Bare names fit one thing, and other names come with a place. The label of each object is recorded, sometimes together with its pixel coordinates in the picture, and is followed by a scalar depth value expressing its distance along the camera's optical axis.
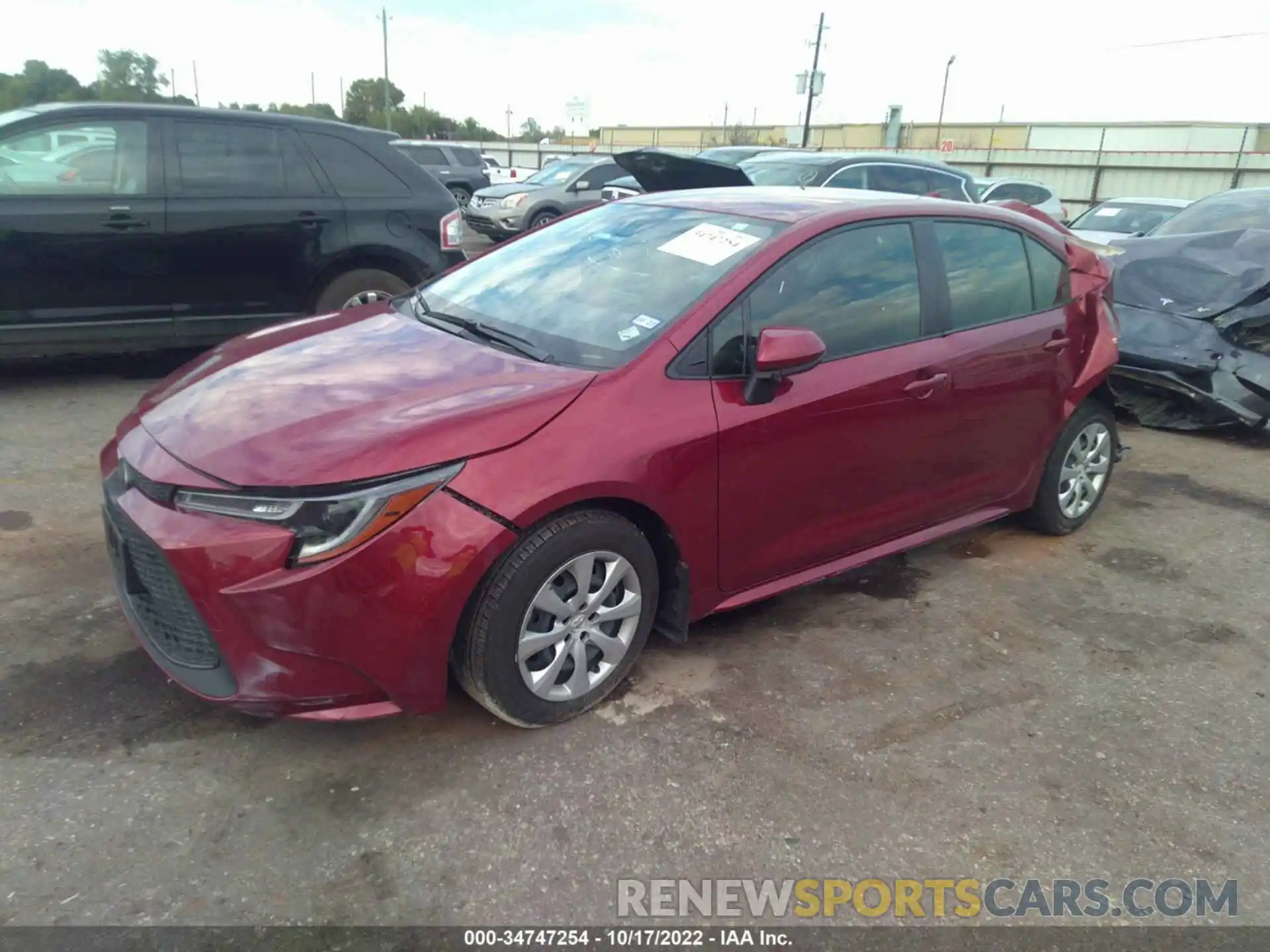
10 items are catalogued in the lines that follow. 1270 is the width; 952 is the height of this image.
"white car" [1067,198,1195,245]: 11.30
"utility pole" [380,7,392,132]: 52.31
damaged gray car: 6.13
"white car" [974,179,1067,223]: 14.71
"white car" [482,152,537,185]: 22.55
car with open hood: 9.96
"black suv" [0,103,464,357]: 5.37
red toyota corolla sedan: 2.38
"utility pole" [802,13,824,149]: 39.09
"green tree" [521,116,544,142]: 91.51
